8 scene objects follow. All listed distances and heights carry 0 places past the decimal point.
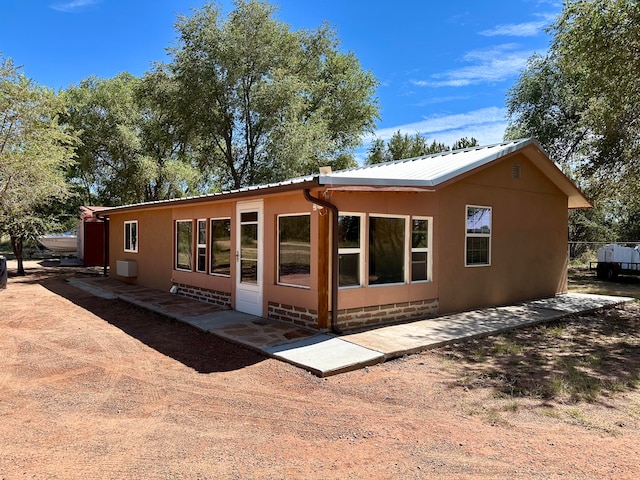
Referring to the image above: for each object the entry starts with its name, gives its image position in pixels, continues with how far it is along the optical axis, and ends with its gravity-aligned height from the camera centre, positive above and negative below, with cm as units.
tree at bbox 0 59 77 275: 1251 +291
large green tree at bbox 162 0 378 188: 1689 +608
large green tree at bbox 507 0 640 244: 871 +397
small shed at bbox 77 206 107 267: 1966 +6
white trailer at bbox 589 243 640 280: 1534 -72
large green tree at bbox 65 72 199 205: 2125 +514
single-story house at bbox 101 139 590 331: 670 +1
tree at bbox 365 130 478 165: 2875 +650
